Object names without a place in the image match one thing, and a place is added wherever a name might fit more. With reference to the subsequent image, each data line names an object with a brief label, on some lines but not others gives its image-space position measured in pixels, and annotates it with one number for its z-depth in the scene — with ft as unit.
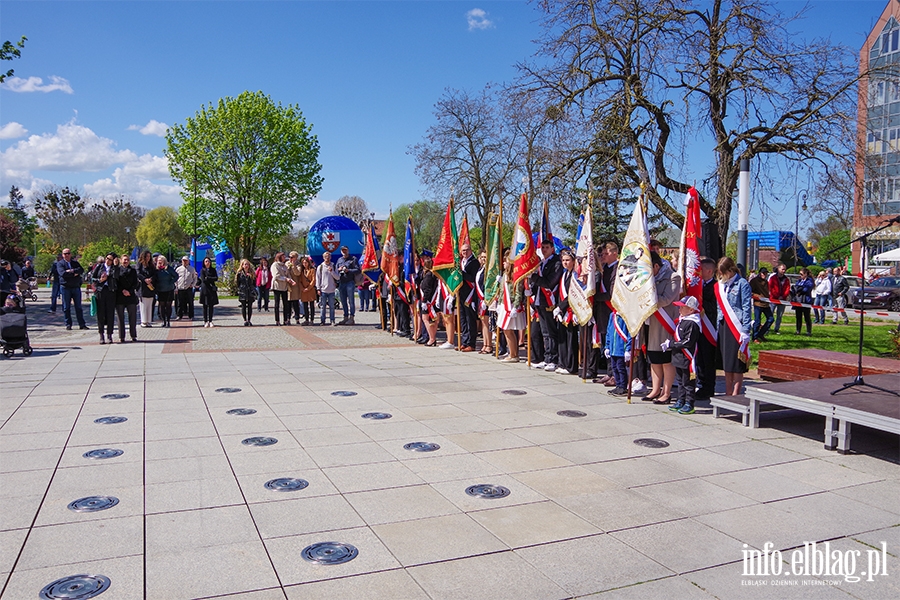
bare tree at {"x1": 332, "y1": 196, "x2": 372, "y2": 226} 233.96
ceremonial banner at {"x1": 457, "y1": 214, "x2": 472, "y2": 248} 45.94
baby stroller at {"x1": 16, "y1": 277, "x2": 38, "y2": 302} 61.09
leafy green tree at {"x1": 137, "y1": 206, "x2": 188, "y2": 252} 263.08
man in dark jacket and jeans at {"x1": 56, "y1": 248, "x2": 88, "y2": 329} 56.80
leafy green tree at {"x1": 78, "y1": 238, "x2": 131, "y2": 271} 149.18
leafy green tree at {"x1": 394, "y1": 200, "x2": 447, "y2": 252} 151.91
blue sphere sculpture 111.86
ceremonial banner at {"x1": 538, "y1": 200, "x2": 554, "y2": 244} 37.99
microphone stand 22.86
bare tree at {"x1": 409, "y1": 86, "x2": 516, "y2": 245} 118.72
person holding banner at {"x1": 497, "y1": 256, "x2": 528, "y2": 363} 39.37
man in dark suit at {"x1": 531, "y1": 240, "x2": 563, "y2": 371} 35.96
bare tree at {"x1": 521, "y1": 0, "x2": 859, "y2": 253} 42.60
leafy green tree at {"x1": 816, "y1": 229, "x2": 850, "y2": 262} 185.35
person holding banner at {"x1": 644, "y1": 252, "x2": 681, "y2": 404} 27.40
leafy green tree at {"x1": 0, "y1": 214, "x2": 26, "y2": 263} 113.71
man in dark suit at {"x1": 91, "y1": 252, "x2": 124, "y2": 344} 46.34
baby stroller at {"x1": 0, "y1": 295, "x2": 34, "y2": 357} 41.22
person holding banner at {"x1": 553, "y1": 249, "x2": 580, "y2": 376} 34.63
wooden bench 28.27
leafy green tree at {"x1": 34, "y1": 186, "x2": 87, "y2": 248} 205.87
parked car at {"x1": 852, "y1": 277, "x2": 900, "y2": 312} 119.96
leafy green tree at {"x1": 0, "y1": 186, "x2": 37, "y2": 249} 175.94
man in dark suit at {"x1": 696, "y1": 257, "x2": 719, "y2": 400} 27.63
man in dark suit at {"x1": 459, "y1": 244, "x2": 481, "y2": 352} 44.27
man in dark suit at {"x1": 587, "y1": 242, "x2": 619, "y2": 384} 31.64
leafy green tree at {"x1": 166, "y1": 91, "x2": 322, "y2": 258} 131.44
